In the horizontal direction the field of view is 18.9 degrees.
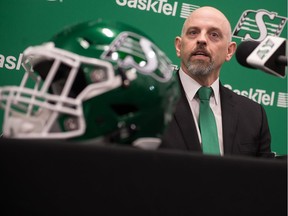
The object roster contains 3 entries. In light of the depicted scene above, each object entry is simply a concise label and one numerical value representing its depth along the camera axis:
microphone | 1.78
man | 2.32
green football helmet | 1.68
